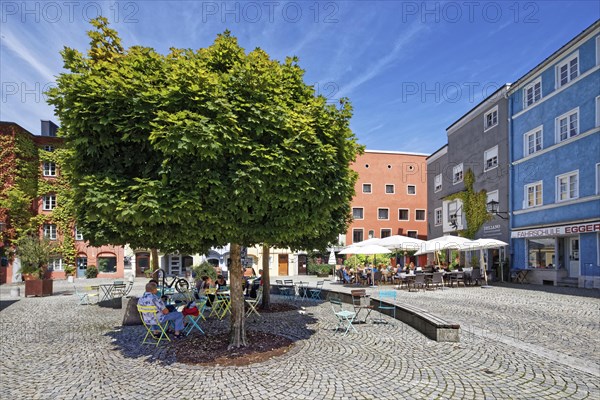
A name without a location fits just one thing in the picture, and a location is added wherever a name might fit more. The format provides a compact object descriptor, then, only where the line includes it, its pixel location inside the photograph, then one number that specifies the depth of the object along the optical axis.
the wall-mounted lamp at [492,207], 25.13
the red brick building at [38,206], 33.72
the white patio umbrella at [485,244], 22.72
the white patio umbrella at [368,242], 24.65
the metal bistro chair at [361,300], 11.04
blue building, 20.39
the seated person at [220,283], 13.52
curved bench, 8.84
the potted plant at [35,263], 20.77
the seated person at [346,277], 25.56
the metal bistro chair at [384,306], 11.47
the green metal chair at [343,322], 9.88
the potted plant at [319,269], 41.91
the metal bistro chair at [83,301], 16.83
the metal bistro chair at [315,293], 17.25
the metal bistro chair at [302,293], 17.85
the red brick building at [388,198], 51.75
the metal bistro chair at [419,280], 20.08
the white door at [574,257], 21.97
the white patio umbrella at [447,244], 23.14
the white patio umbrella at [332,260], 36.16
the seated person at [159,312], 9.04
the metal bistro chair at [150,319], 8.63
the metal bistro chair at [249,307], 11.68
